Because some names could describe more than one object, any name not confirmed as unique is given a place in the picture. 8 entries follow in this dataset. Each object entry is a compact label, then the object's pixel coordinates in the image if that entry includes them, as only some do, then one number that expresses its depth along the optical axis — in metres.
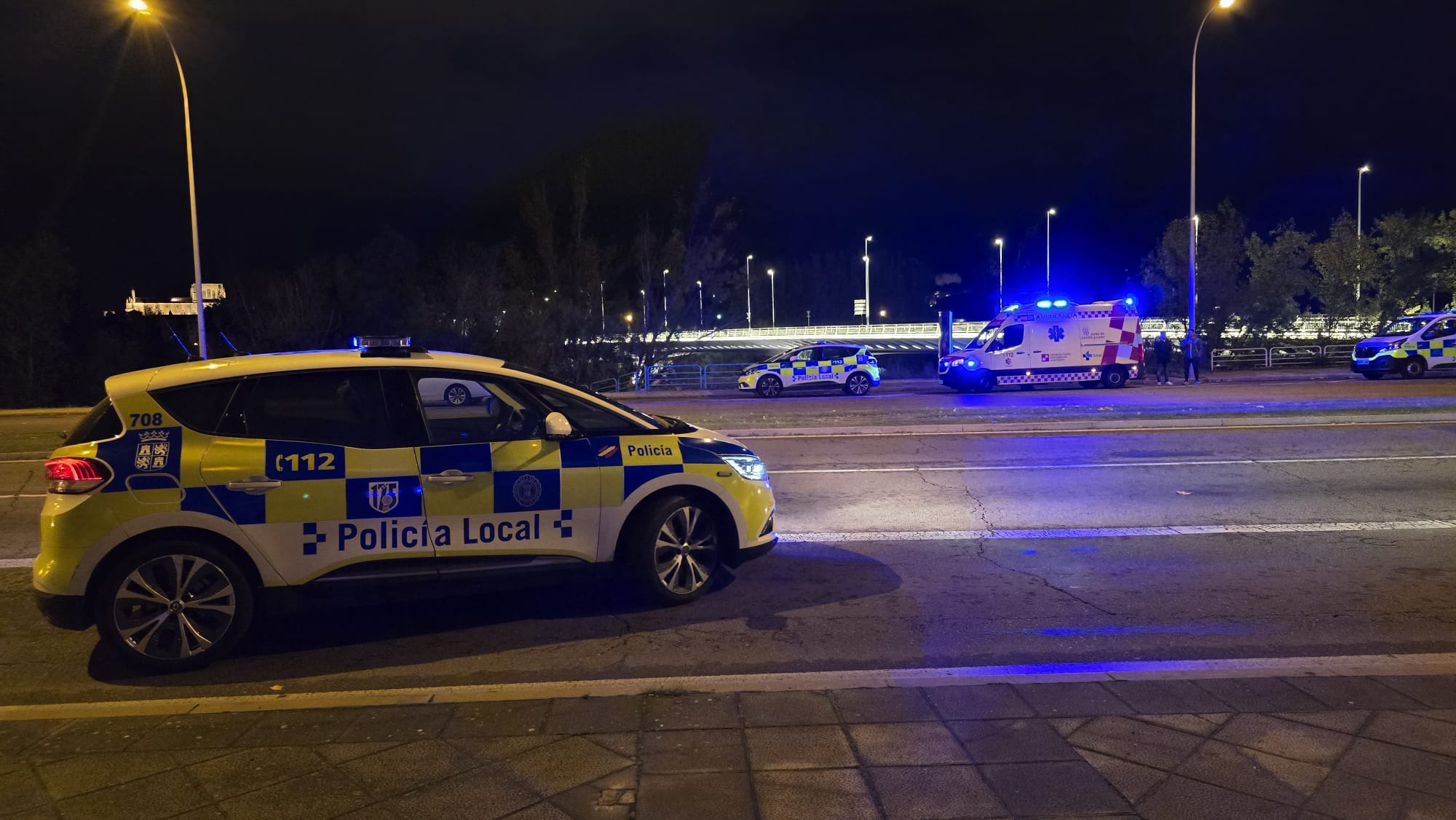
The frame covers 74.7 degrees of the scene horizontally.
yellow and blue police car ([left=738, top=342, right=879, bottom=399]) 26.86
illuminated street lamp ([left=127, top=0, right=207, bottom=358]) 21.89
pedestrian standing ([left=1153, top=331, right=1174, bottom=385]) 28.17
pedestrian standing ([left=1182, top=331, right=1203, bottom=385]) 27.51
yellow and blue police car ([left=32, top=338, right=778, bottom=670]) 5.12
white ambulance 26.11
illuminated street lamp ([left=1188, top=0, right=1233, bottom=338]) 29.14
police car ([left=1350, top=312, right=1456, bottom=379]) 27.48
